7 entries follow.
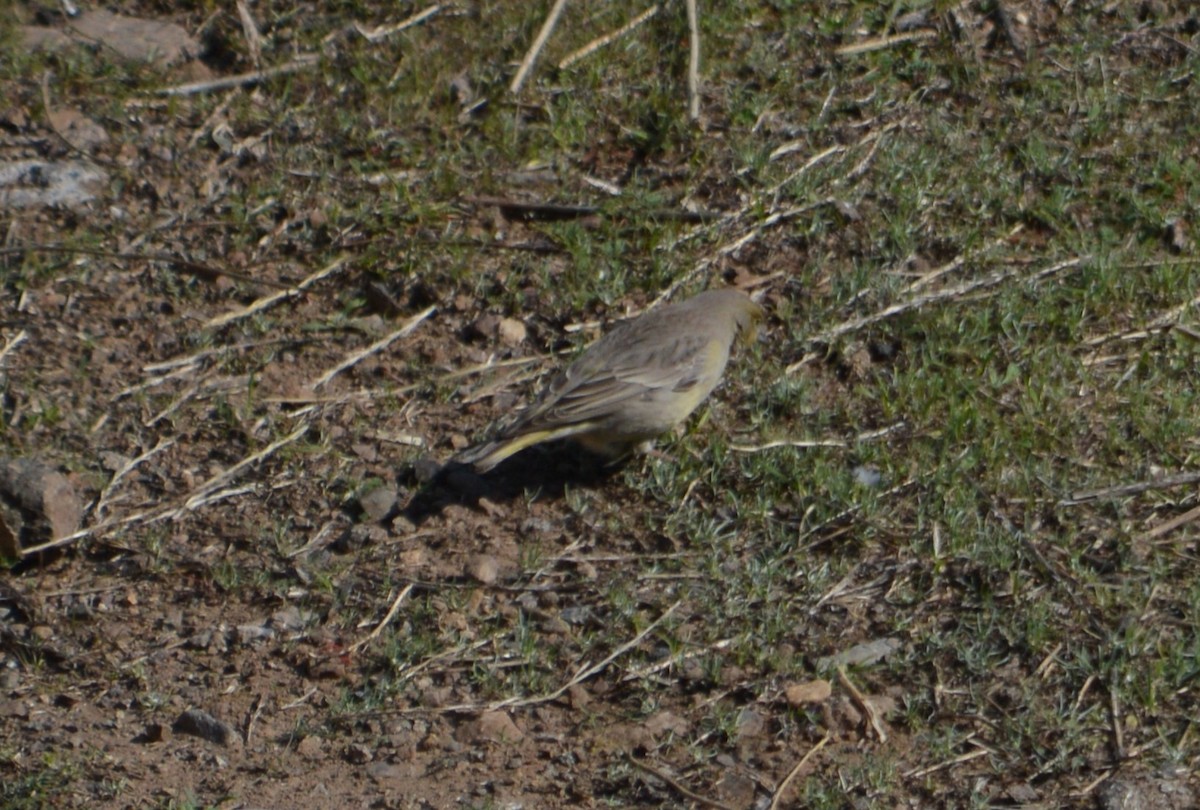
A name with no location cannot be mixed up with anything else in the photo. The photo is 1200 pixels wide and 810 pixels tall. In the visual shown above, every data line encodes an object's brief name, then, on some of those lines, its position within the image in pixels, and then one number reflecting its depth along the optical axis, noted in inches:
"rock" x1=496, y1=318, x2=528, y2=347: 622.8
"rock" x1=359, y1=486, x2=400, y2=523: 550.9
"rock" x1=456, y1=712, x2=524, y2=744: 459.2
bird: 541.6
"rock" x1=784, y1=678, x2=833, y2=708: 456.1
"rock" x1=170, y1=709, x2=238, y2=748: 467.5
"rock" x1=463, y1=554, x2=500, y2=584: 517.0
